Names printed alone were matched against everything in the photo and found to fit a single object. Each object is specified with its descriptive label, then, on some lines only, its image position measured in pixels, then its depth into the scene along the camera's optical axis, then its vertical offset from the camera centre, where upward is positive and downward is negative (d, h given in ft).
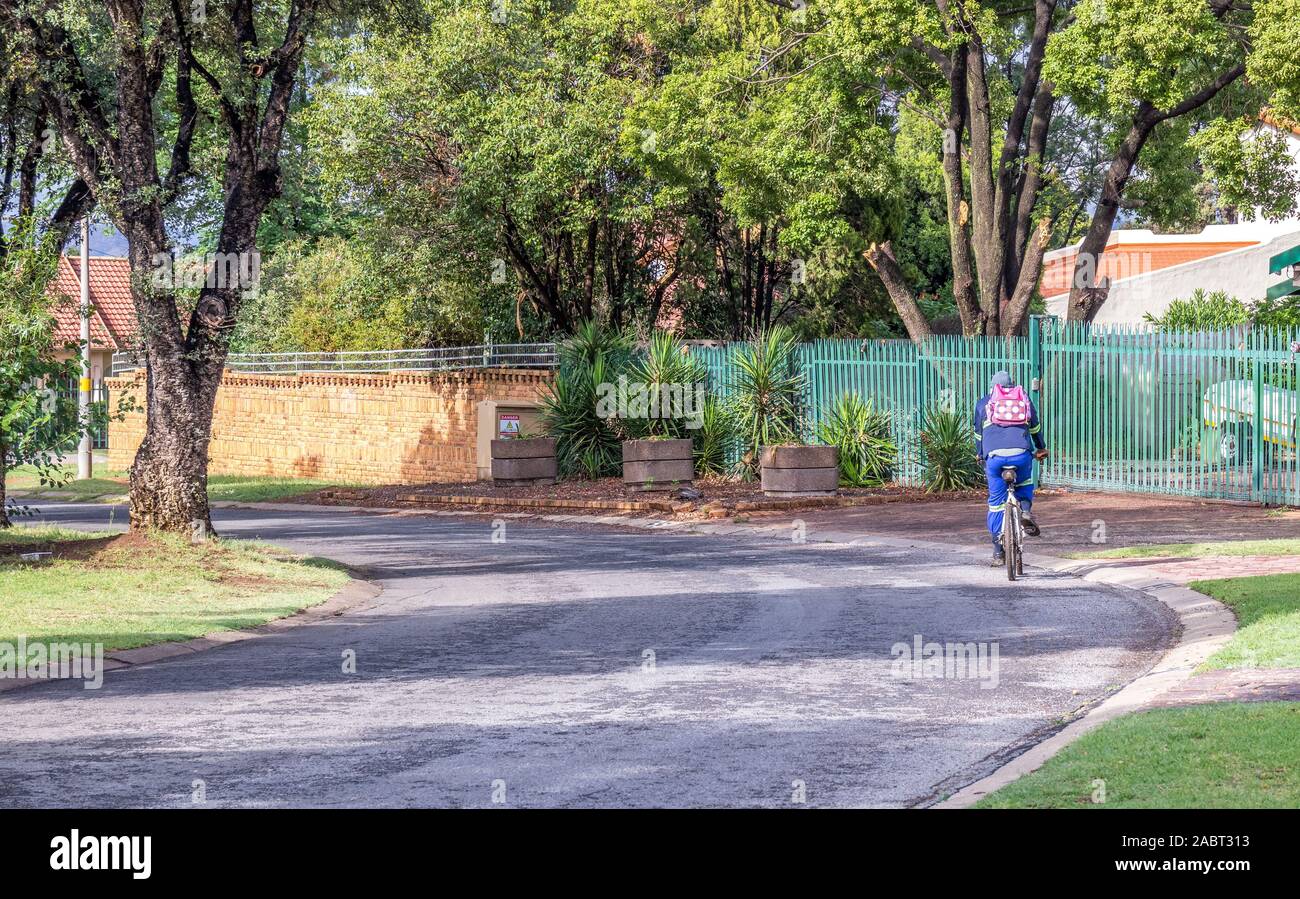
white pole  119.88 +0.76
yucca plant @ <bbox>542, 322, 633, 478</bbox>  94.68 +2.14
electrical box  101.60 +2.03
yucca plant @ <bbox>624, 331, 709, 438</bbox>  92.63 +3.85
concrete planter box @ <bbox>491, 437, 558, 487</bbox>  92.84 -0.46
